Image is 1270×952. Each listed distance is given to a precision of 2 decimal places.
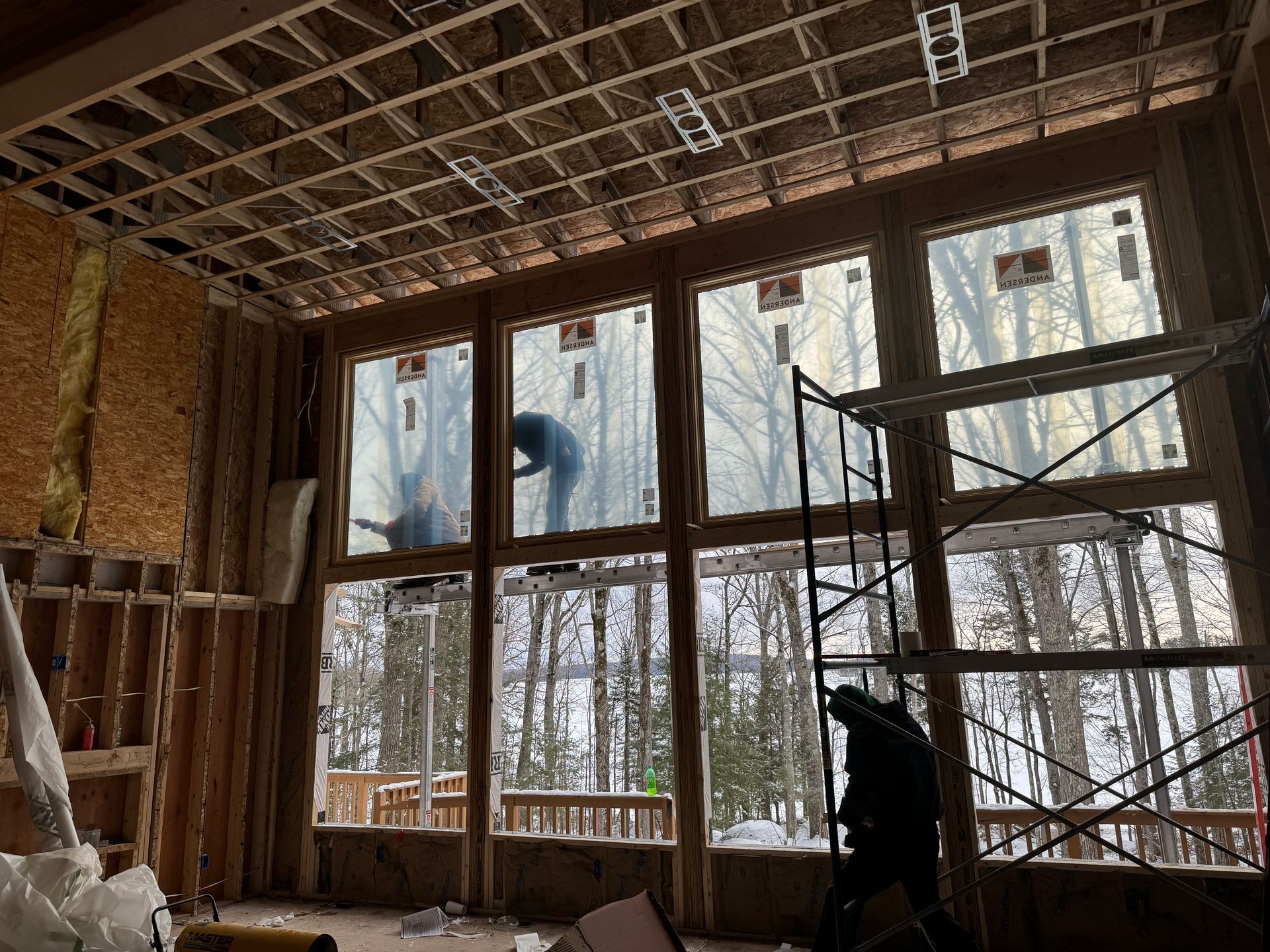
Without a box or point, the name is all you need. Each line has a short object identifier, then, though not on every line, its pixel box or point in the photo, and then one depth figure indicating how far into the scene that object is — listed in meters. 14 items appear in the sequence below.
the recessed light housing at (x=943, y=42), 4.17
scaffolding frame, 3.26
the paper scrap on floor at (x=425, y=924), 5.22
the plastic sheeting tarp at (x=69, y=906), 3.45
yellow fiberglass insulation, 5.55
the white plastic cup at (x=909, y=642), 3.99
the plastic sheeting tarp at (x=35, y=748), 4.50
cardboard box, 3.06
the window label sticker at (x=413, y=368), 6.90
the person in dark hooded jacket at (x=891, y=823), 3.60
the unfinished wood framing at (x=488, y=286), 4.61
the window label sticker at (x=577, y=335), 6.36
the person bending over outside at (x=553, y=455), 6.14
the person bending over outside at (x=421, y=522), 6.52
